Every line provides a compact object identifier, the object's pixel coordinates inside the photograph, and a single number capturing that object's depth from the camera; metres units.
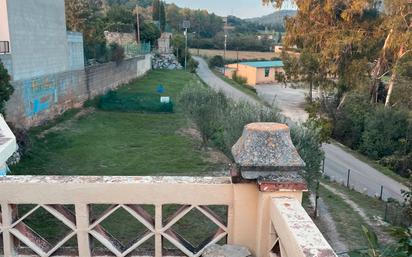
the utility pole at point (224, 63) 60.33
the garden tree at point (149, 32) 47.31
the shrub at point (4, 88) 12.21
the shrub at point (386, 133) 21.34
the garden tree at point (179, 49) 54.53
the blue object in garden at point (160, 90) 29.76
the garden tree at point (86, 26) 27.45
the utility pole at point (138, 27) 43.24
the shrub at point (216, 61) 65.10
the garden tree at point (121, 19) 43.16
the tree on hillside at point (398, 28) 20.53
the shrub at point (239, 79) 50.81
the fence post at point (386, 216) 10.59
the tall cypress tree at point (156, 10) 64.88
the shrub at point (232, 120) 9.87
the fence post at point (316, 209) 10.16
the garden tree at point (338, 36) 22.86
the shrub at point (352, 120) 23.81
